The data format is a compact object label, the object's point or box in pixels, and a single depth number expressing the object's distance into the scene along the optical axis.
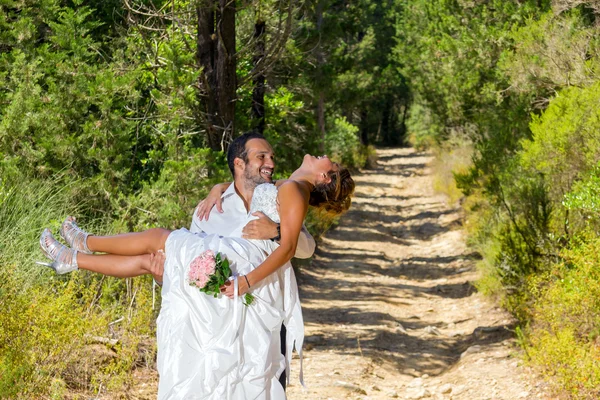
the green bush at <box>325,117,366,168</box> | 32.25
